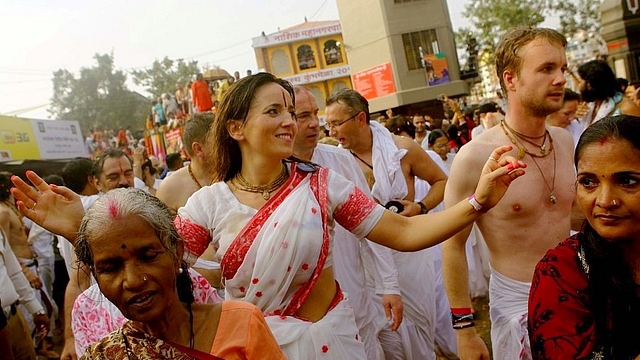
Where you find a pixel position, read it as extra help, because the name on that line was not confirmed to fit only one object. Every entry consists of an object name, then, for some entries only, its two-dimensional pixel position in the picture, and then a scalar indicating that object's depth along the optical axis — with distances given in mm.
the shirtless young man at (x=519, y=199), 2736
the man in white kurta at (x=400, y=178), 4223
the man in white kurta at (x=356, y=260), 3414
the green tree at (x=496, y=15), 33000
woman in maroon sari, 1742
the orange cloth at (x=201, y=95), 17672
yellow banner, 15586
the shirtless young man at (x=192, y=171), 4098
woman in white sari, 2359
